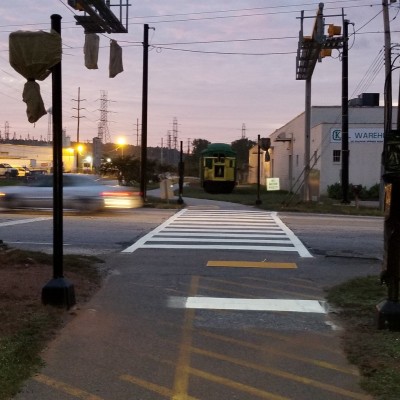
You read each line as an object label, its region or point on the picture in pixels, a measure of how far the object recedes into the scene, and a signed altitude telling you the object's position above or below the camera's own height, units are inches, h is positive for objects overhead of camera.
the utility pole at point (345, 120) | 1098.7 +110.9
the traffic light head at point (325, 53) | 968.3 +215.7
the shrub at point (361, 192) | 1370.6 -45.1
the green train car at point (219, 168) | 1595.7 +13.3
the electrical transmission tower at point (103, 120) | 4338.1 +420.6
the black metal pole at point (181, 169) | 1129.7 +5.4
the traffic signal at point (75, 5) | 453.0 +139.7
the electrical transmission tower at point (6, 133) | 6484.3 +429.2
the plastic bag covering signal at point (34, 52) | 231.6 +49.9
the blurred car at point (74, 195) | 735.1 -34.0
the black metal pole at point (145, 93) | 1082.1 +155.5
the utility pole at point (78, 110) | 3802.7 +425.3
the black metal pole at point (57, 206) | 240.7 -15.7
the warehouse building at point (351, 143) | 1466.5 +86.0
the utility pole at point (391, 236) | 207.8 -23.8
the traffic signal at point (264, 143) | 1088.6 +60.7
